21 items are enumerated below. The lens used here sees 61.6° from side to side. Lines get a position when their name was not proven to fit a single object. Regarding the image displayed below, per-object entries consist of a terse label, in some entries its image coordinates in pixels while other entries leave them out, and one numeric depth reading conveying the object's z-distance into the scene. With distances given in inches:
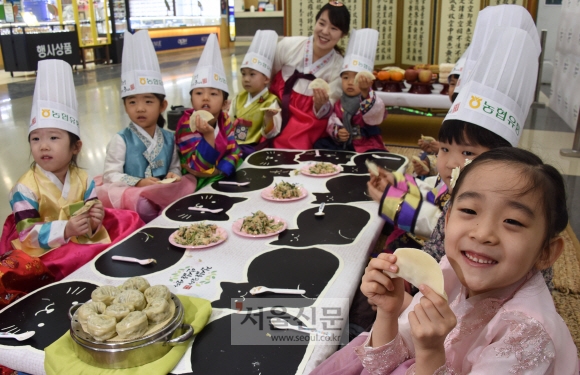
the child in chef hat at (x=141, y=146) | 91.0
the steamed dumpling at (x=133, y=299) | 45.6
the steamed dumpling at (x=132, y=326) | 42.1
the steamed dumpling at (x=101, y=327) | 41.7
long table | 44.4
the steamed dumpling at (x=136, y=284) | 48.7
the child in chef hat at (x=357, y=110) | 126.2
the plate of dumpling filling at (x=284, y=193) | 81.1
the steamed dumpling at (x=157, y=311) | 44.3
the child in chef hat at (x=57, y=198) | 70.0
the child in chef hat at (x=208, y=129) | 95.7
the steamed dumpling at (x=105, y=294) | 46.4
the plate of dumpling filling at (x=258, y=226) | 67.2
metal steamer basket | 41.3
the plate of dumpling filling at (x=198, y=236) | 64.2
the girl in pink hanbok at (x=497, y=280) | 32.8
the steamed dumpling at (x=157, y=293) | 46.8
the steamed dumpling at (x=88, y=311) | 43.6
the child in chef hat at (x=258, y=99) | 126.6
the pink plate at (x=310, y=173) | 93.7
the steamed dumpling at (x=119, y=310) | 43.6
